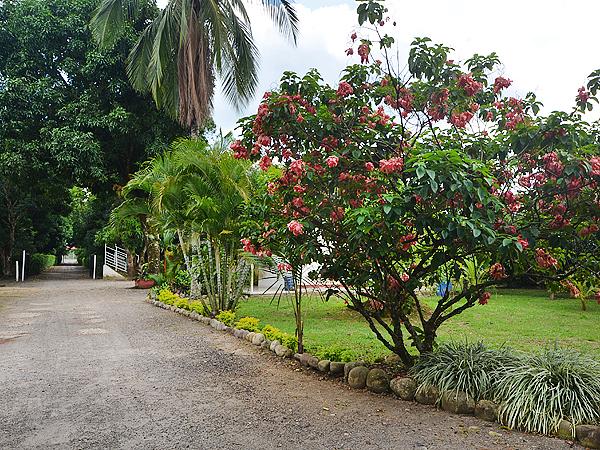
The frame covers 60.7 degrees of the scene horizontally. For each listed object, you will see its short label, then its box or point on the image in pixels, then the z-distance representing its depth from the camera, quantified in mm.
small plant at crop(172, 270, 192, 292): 15328
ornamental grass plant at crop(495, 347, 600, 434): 3889
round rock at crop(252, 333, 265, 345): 7428
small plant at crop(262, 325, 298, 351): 6766
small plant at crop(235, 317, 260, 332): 8258
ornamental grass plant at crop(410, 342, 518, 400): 4465
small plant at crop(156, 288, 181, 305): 12680
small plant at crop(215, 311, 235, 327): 9058
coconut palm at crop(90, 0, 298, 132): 12914
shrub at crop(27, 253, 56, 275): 28839
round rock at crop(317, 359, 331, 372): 5770
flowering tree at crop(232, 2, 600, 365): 4078
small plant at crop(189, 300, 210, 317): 10392
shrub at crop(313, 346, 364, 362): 5900
